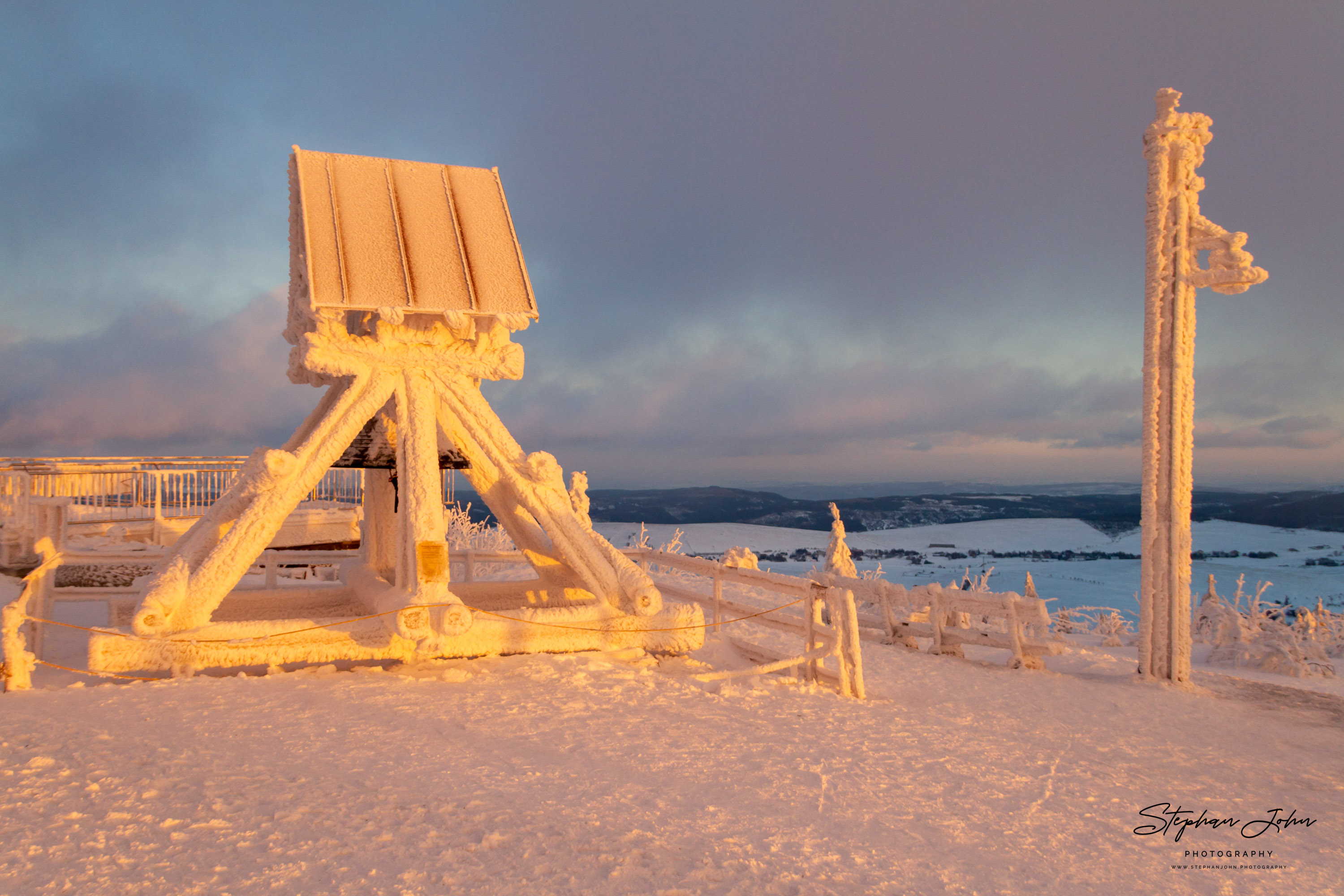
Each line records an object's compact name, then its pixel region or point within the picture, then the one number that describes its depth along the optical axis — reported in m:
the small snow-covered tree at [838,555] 15.86
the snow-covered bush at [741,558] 15.64
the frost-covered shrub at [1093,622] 15.02
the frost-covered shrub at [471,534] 19.36
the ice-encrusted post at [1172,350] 8.94
